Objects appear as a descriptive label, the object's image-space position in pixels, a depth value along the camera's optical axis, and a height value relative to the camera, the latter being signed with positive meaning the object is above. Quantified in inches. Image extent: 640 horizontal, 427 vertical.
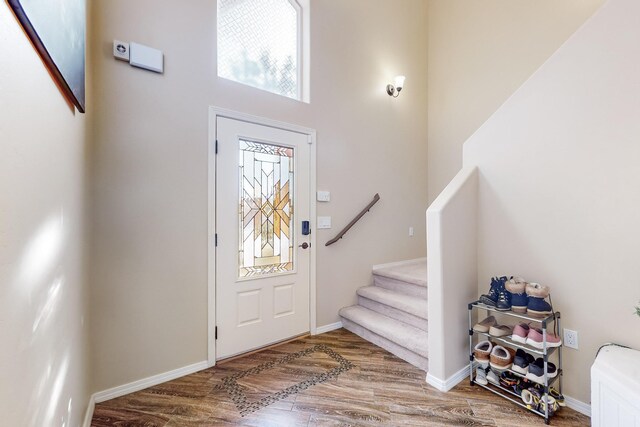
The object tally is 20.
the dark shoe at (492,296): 76.7 -21.6
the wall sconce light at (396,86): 137.9 +66.7
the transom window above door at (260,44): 97.0 +65.9
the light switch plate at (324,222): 114.1 -1.5
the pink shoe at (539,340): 66.6 -29.4
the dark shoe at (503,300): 74.0 -21.8
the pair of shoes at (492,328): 76.0 -30.8
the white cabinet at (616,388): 48.4 -31.4
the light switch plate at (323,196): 113.6 +9.3
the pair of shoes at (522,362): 70.2 -36.9
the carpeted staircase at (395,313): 92.6 -37.5
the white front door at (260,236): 92.0 -6.4
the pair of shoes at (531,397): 67.6 -44.2
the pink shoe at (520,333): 70.3 -29.4
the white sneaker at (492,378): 76.9 -44.5
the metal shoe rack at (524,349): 65.1 -35.2
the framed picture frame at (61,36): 28.9 +23.8
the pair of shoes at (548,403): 65.1 -44.4
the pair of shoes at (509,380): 74.0 -43.6
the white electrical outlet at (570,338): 68.9 -30.1
